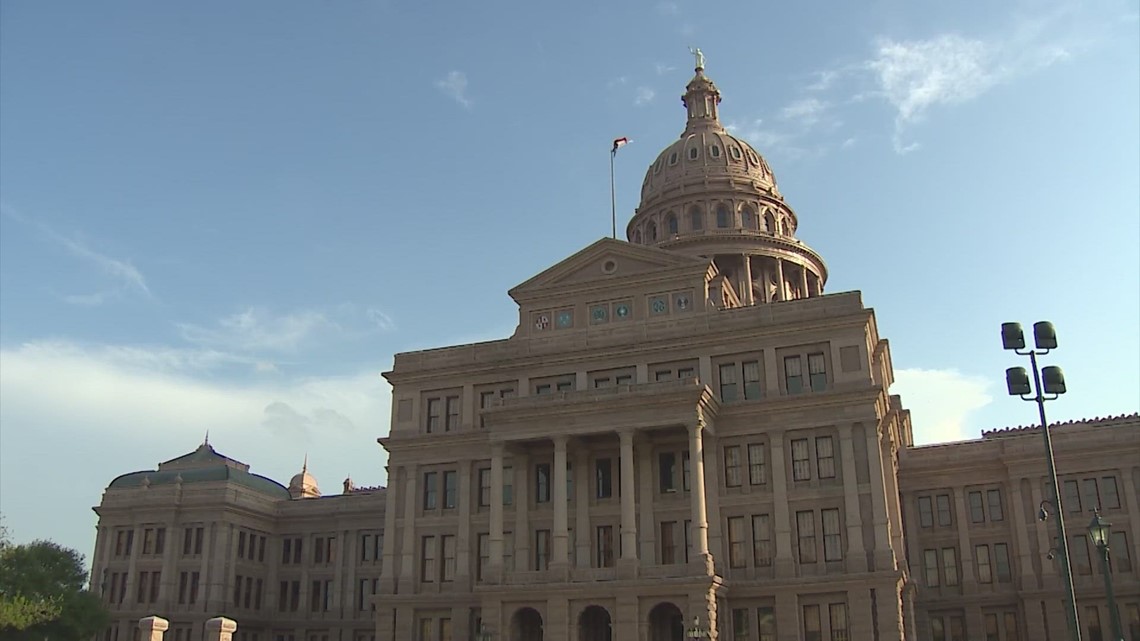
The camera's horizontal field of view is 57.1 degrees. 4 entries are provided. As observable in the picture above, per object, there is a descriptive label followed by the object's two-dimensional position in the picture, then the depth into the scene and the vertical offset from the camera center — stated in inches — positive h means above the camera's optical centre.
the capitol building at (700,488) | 2037.4 +388.9
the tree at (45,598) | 2237.0 +173.5
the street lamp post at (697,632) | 1830.7 +71.0
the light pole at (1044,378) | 1034.1 +274.7
